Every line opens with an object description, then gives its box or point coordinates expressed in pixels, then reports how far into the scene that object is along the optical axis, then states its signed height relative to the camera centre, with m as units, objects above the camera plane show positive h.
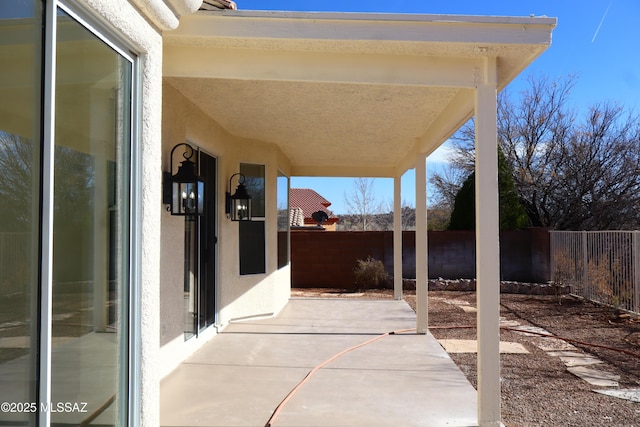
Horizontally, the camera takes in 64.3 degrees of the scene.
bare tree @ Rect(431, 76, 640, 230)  16.34 +2.32
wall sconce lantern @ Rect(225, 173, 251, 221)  7.21 +0.32
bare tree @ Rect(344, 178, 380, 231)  37.91 +1.85
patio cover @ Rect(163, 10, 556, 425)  3.69 +1.33
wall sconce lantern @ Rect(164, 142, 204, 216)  4.94 +0.37
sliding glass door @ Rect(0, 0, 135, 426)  1.90 +0.05
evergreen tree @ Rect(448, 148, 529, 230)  16.03 +0.61
